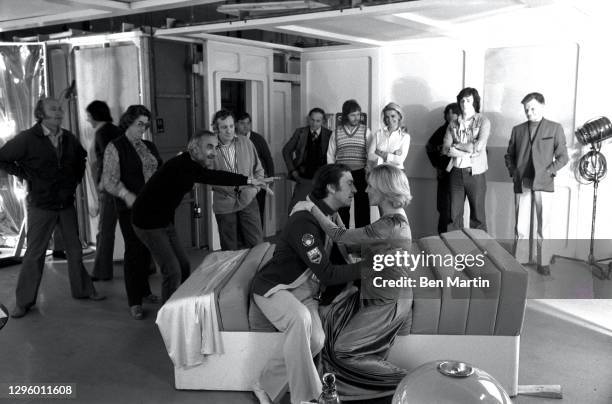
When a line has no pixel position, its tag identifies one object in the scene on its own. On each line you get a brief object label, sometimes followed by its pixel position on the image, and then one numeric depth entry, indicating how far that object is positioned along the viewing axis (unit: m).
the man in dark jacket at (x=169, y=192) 4.01
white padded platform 3.21
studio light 5.46
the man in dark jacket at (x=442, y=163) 6.04
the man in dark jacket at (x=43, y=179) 4.57
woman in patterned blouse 3.12
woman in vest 4.38
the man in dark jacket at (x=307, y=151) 6.40
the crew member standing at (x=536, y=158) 5.53
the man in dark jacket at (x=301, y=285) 3.04
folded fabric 3.26
